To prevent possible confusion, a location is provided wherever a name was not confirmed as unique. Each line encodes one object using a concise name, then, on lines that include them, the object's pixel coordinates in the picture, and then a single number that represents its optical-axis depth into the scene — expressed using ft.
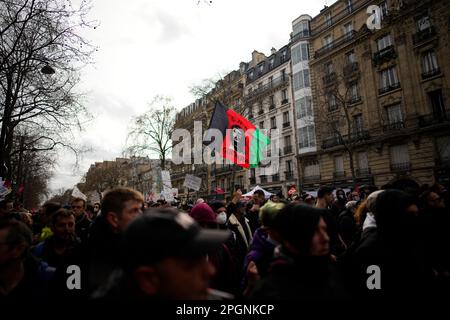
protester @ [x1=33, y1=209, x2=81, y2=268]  9.75
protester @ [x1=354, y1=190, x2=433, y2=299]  7.77
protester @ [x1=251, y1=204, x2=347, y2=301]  5.46
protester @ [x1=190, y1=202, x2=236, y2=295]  9.73
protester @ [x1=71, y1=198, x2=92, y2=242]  16.62
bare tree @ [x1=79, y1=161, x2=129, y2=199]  186.41
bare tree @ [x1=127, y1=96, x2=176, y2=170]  99.50
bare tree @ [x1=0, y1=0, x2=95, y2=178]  26.11
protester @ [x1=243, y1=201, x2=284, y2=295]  8.27
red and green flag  30.60
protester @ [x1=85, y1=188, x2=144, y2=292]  7.21
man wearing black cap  3.95
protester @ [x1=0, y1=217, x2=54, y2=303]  6.93
